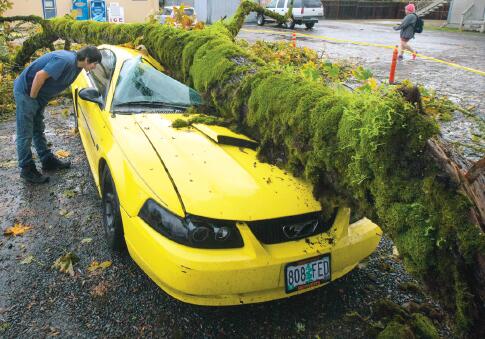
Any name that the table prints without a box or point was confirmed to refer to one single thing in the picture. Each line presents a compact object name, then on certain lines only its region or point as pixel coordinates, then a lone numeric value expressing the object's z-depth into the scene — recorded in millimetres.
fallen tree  1902
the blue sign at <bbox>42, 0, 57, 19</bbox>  22062
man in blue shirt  4211
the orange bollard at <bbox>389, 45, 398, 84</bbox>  8836
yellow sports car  2379
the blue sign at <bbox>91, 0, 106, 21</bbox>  21938
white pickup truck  22469
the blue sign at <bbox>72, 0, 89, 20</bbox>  21609
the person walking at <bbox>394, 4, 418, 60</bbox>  12096
